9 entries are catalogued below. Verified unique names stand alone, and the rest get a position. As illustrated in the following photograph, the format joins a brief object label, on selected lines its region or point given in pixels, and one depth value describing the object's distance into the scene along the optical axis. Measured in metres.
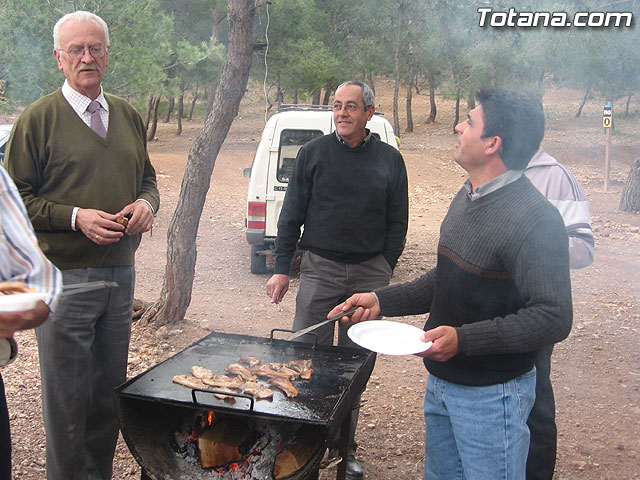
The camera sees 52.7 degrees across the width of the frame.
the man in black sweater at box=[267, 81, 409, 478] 3.74
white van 8.02
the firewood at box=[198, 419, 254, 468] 2.70
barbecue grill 2.47
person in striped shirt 1.88
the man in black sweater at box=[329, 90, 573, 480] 2.09
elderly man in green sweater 2.88
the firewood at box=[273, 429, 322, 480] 2.66
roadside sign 14.07
